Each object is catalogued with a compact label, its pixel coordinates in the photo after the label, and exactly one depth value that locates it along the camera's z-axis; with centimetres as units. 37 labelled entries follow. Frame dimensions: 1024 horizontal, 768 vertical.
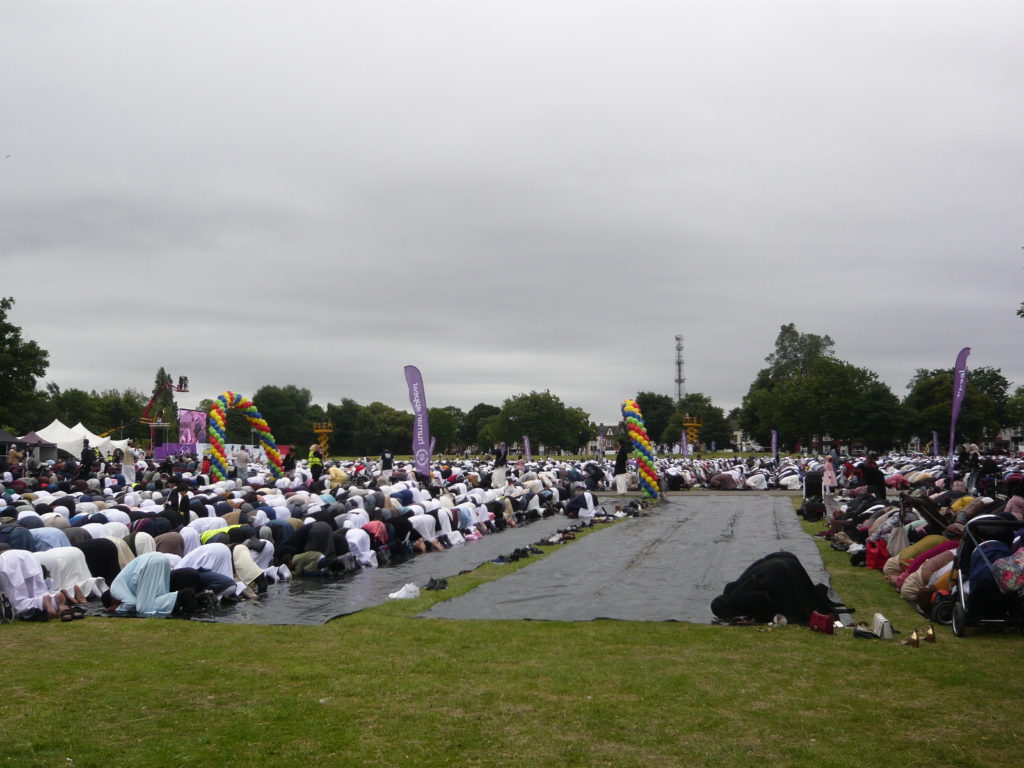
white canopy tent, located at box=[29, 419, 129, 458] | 4803
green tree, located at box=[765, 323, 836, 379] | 9325
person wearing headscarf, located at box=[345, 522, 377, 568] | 1495
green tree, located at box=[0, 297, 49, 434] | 4112
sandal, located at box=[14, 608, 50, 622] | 1027
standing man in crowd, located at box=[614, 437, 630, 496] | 3148
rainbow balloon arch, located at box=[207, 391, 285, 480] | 2958
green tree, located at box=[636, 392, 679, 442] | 12344
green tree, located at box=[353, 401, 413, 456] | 9750
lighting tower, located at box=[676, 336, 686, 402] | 13325
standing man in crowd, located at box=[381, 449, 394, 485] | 3425
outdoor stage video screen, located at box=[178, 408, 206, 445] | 3684
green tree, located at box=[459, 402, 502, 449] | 12075
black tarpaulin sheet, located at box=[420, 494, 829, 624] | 1049
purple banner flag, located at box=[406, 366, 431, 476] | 2297
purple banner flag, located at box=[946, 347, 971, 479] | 2219
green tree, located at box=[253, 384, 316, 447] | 9700
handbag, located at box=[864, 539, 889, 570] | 1332
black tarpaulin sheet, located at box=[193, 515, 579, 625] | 1057
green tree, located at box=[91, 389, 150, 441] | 9425
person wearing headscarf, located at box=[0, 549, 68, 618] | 1026
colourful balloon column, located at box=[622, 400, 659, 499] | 2719
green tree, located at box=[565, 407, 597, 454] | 9469
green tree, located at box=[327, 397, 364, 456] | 9862
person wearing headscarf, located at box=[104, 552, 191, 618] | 1068
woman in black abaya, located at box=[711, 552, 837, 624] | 941
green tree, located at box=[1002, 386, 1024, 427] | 8021
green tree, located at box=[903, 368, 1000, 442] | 7375
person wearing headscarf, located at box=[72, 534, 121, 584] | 1195
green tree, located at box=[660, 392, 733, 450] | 11419
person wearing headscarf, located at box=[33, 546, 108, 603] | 1109
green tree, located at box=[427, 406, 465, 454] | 10206
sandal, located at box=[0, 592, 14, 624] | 1008
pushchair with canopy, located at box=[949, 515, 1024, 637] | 859
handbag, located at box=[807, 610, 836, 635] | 889
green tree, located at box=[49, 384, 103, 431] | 9112
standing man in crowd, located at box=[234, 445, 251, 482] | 3341
